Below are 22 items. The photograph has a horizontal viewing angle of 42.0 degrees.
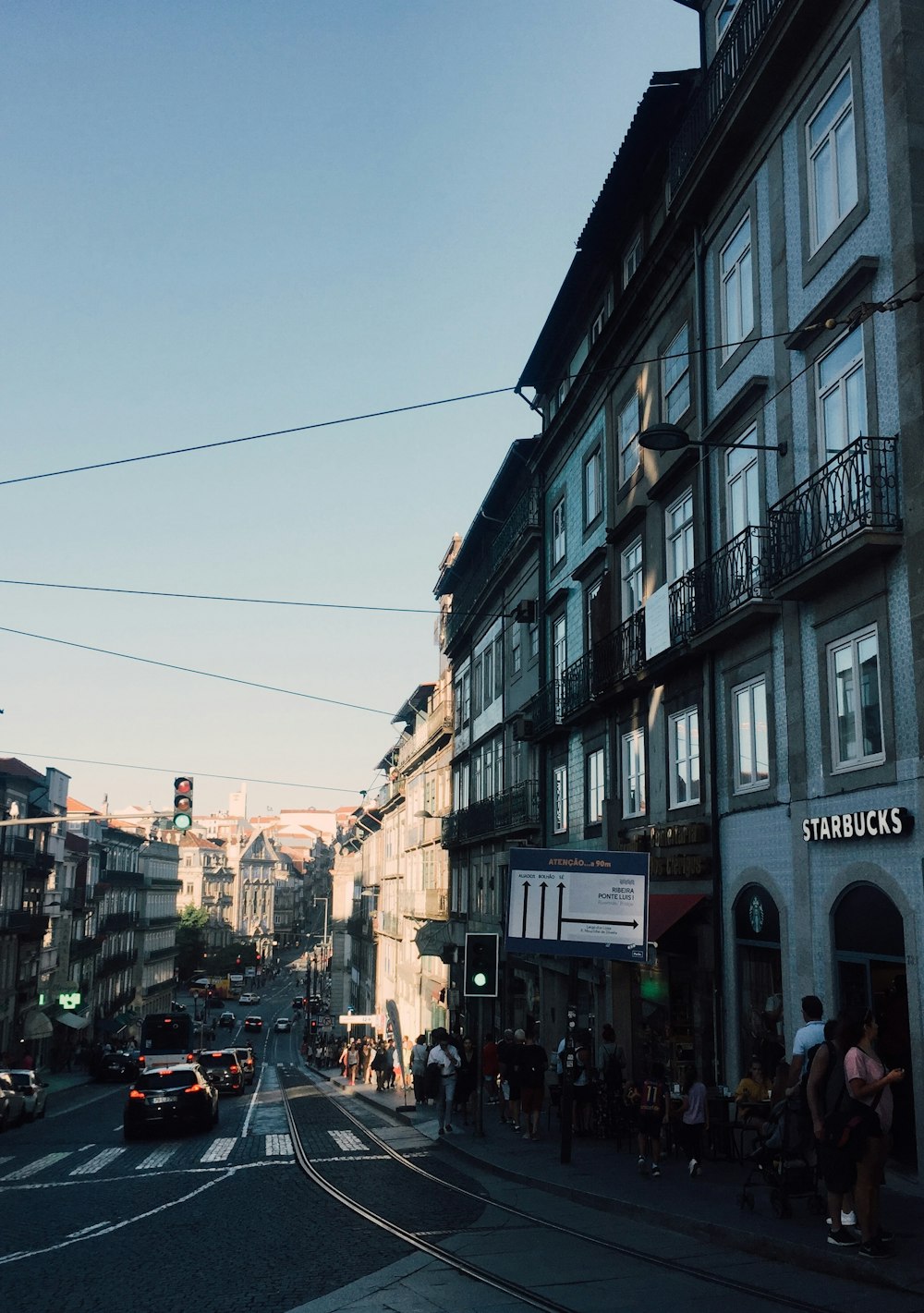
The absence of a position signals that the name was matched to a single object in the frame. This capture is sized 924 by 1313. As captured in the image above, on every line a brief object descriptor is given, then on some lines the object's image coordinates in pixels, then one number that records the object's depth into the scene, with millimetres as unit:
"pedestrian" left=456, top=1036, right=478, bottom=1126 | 21475
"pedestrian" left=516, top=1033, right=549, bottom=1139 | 19000
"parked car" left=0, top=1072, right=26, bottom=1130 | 28766
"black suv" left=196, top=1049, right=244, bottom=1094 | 38281
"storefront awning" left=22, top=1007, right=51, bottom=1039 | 57531
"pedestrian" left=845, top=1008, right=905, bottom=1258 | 9125
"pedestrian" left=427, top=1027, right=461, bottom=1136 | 20469
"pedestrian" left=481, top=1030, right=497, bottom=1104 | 24339
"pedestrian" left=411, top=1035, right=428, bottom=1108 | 26578
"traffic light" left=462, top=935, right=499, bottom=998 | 19969
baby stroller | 10820
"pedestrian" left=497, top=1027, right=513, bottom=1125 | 21906
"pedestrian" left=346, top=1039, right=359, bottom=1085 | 42062
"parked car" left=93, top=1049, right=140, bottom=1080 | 54656
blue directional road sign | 15820
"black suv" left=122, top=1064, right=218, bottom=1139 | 23641
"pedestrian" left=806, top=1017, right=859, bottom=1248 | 9352
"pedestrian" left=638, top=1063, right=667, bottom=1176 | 14570
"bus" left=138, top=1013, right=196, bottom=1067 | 55438
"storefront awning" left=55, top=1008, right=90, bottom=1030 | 62094
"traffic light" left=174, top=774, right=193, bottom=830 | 23297
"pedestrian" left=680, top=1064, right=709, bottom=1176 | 14656
